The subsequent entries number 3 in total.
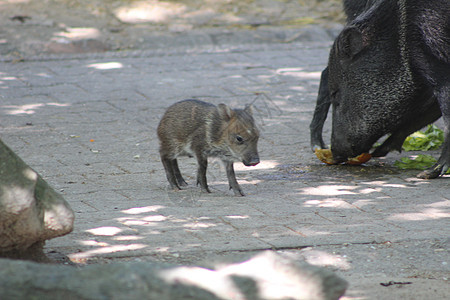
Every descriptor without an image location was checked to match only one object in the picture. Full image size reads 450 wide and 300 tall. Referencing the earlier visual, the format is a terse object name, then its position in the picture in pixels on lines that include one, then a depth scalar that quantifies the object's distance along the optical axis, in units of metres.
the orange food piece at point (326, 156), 12.56
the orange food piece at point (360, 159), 12.61
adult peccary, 11.30
